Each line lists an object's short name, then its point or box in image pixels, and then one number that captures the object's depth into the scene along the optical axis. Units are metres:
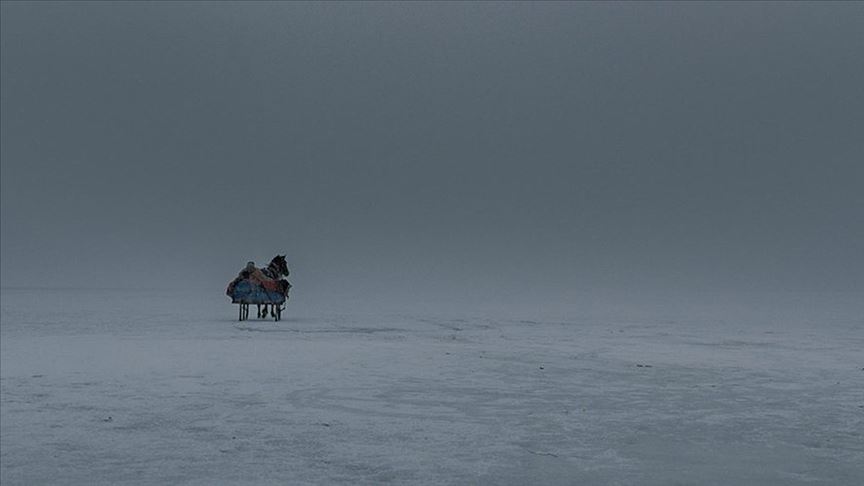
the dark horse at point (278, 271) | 22.86
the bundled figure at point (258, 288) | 22.17
